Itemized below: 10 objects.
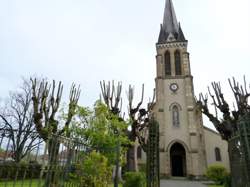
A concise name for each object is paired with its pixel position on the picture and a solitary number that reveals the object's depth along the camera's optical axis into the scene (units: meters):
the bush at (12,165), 5.43
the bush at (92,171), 7.45
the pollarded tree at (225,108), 15.58
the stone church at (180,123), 24.42
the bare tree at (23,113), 26.54
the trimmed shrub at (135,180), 11.40
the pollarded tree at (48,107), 13.66
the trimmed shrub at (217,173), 18.25
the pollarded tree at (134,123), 19.70
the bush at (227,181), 12.92
